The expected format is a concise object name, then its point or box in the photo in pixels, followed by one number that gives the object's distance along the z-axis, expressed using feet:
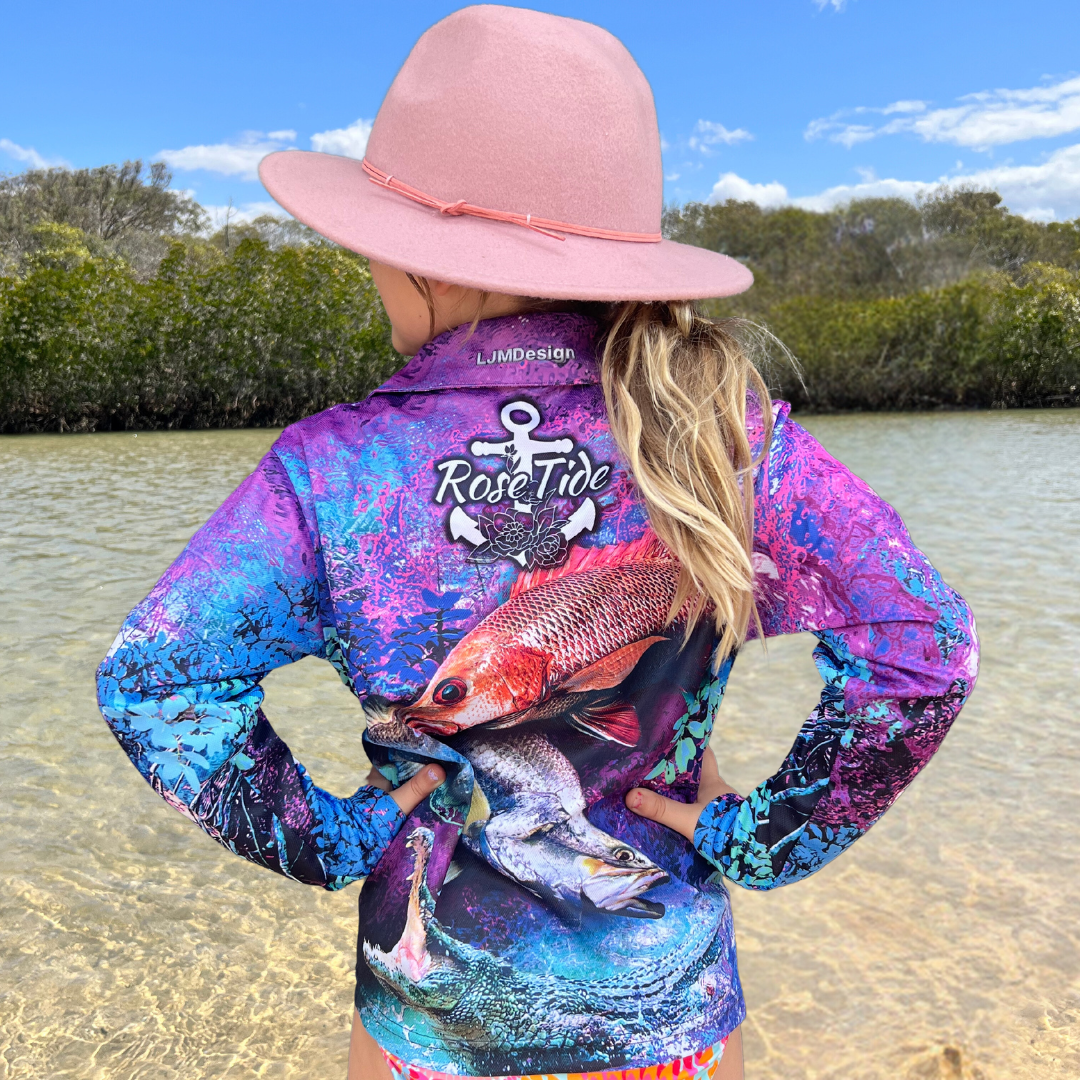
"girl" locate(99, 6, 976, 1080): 2.87
